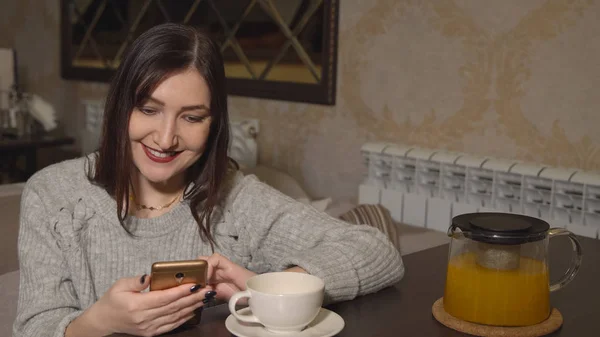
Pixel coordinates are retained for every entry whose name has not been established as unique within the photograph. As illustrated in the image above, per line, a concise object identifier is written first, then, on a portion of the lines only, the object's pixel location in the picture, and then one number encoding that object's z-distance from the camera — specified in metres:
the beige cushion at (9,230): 1.54
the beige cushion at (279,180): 2.43
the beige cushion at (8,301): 1.42
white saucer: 0.89
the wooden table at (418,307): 0.93
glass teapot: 0.93
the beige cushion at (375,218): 1.79
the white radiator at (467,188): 1.93
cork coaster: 0.93
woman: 1.11
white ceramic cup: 0.86
